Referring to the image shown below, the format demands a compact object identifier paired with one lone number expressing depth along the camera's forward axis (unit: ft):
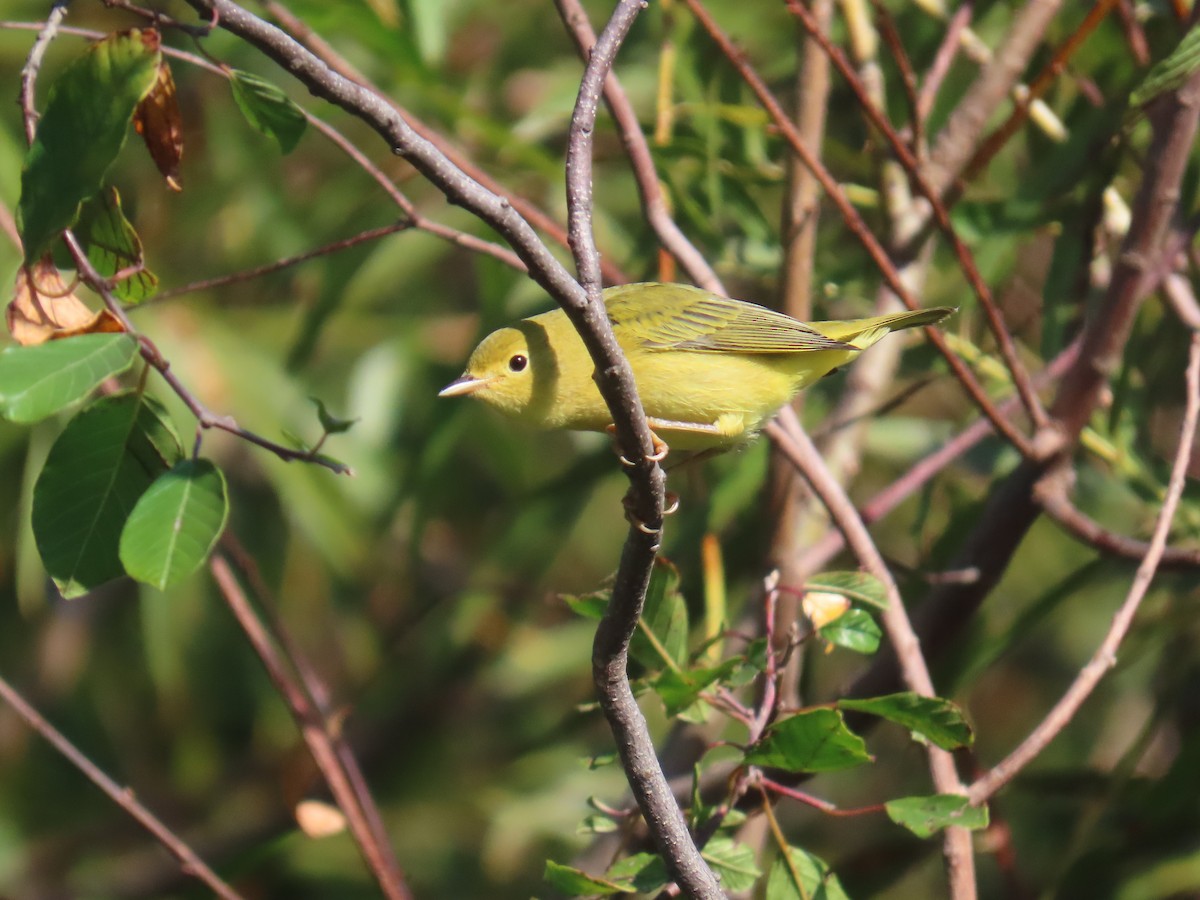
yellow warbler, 20.04
